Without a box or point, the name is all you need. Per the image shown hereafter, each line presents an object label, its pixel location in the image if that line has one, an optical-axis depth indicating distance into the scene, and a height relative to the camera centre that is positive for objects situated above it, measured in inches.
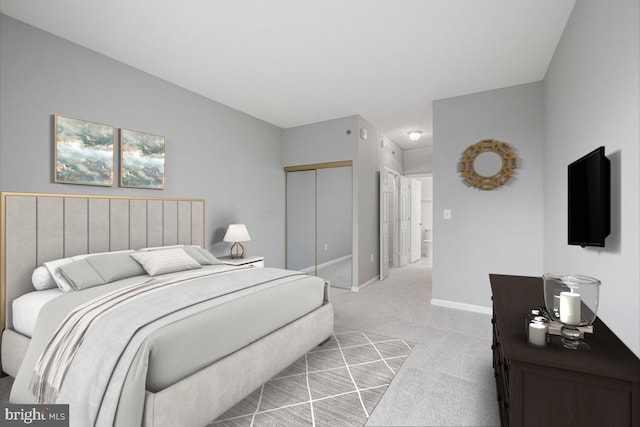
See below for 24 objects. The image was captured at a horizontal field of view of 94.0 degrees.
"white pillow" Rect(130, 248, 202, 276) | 103.4 -17.5
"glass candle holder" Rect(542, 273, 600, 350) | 44.4 -13.9
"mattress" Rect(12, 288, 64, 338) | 80.0 -26.4
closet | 183.9 -4.8
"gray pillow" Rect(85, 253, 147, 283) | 93.7 -17.6
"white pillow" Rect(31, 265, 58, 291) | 89.4 -20.1
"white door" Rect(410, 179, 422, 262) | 281.1 -5.4
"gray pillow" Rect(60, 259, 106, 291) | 86.1 -18.6
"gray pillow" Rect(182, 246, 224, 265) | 123.3 -17.9
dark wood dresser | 37.1 -22.3
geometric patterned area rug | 67.8 -46.4
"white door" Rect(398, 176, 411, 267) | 252.4 -8.3
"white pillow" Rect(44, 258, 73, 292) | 86.5 -18.1
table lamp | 151.4 -11.3
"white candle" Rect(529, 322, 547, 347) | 43.9 -17.9
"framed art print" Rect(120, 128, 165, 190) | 119.0 +22.1
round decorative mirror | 134.6 +23.2
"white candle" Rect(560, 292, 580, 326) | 44.5 -14.2
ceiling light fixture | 208.8 +55.7
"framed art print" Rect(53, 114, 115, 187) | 100.8 +21.8
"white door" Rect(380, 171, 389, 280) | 207.8 -11.0
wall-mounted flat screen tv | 59.2 +3.2
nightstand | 143.8 -24.0
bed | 53.9 -23.9
